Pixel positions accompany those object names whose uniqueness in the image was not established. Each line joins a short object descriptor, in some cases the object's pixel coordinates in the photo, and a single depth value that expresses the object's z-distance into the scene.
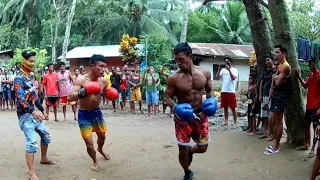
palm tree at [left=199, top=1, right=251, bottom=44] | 27.64
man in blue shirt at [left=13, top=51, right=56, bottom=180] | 4.76
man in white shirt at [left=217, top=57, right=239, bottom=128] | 8.56
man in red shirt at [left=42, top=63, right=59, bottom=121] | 9.74
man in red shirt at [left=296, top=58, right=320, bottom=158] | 5.40
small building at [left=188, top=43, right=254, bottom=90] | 21.00
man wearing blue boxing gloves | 4.62
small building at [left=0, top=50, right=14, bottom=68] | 22.61
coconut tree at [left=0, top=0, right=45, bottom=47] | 28.78
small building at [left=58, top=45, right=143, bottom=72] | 23.37
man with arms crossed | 5.75
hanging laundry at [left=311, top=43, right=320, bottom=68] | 5.36
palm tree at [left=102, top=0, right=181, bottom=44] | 24.56
